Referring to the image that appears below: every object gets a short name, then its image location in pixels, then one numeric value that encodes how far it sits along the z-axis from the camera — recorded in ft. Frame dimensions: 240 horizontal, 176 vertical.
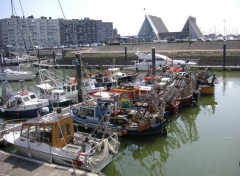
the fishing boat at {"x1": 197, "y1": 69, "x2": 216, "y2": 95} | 98.84
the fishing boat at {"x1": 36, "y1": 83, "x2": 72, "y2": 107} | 85.51
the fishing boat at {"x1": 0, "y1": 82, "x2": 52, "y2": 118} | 76.69
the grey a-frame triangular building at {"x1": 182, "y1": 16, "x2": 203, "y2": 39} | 407.23
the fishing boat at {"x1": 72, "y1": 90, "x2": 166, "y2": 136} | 57.93
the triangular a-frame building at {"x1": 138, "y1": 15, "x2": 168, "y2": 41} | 424.62
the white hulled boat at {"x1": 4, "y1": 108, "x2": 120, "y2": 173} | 42.26
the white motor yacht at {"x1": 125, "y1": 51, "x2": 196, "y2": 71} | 159.74
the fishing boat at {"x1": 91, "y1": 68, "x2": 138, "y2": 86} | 115.44
